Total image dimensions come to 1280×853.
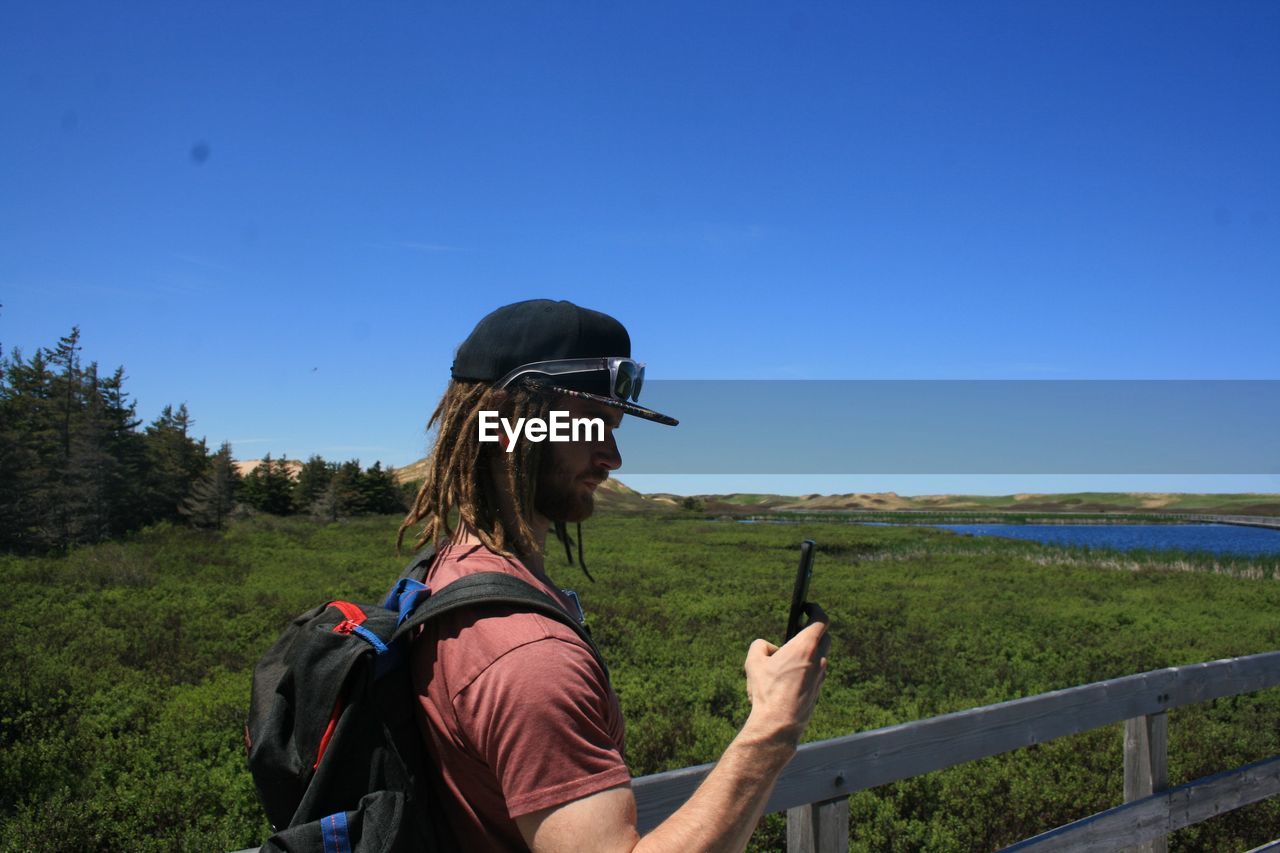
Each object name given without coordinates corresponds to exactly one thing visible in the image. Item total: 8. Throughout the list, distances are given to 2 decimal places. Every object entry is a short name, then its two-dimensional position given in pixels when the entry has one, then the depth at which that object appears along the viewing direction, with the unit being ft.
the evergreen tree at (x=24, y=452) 77.92
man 3.22
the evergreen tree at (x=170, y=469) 123.54
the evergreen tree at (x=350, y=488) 163.25
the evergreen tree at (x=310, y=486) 165.07
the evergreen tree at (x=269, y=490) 162.91
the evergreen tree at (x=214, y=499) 117.91
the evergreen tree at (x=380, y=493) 178.60
